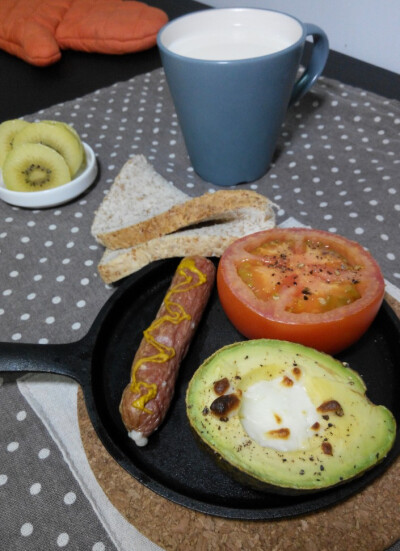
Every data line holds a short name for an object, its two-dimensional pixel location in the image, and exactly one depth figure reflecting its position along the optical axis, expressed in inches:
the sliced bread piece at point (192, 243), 9.3
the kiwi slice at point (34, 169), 11.6
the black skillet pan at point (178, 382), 5.8
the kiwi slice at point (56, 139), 11.9
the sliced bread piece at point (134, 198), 10.7
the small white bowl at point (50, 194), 11.7
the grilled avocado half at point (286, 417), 5.5
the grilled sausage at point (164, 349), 6.6
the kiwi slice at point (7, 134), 12.5
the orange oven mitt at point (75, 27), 18.1
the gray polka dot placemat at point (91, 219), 6.9
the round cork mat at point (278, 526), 6.0
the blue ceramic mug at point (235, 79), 9.7
